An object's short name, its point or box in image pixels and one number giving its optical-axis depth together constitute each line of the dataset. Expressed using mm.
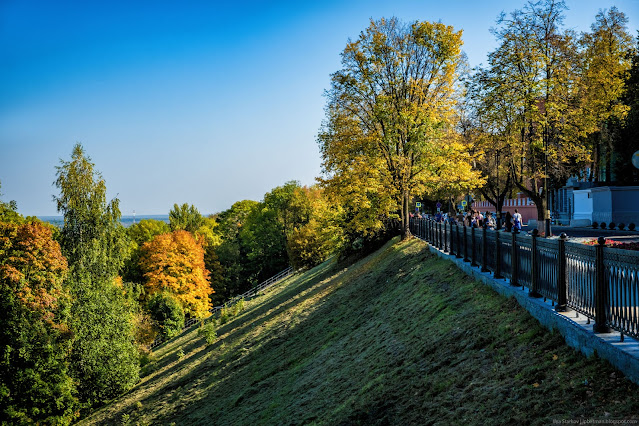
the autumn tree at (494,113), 29703
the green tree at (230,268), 67562
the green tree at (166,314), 42250
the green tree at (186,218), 82188
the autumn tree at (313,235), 30391
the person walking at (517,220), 30891
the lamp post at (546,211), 27986
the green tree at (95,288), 25266
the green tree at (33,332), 23297
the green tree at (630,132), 40281
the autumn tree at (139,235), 57378
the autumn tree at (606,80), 34406
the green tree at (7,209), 31138
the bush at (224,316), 32344
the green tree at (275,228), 69812
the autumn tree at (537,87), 29031
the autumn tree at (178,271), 48875
